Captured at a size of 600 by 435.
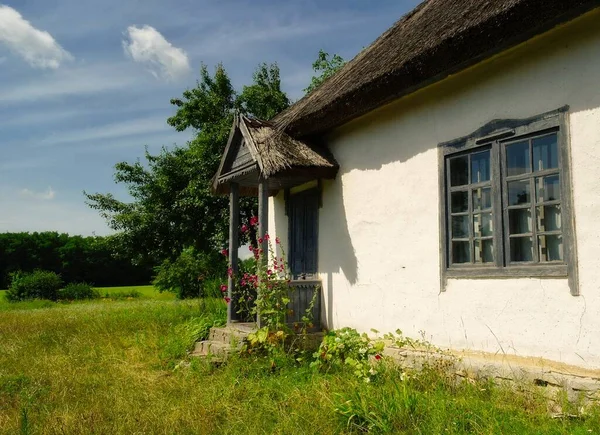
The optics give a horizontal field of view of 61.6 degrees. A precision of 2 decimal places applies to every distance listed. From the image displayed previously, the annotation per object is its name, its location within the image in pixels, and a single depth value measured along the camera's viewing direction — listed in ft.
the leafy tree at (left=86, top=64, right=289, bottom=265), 58.03
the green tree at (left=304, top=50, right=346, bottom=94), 63.07
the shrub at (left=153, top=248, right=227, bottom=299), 64.18
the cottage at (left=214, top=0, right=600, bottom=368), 14.10
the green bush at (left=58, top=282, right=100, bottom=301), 82.69
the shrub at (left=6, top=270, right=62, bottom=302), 78.59
